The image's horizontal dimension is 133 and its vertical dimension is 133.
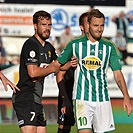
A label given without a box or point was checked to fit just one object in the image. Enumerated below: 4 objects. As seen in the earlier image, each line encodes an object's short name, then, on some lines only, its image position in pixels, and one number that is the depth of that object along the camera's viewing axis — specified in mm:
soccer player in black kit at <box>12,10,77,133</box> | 15492
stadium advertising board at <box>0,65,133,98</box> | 28828
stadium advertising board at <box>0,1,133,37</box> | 28891
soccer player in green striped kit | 14969
